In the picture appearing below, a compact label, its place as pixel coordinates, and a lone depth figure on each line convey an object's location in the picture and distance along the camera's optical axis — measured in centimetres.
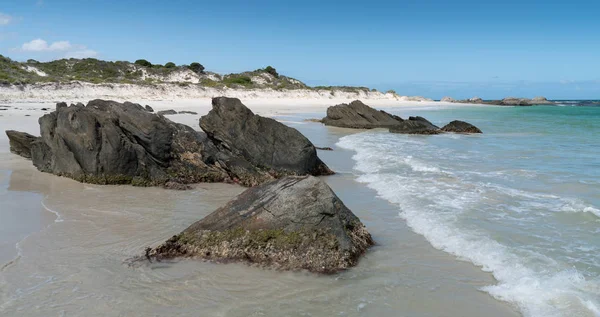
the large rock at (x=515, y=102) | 11838
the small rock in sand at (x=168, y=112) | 3113
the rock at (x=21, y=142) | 1386
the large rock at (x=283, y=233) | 612
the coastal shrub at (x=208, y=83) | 6111
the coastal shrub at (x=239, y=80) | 7288
